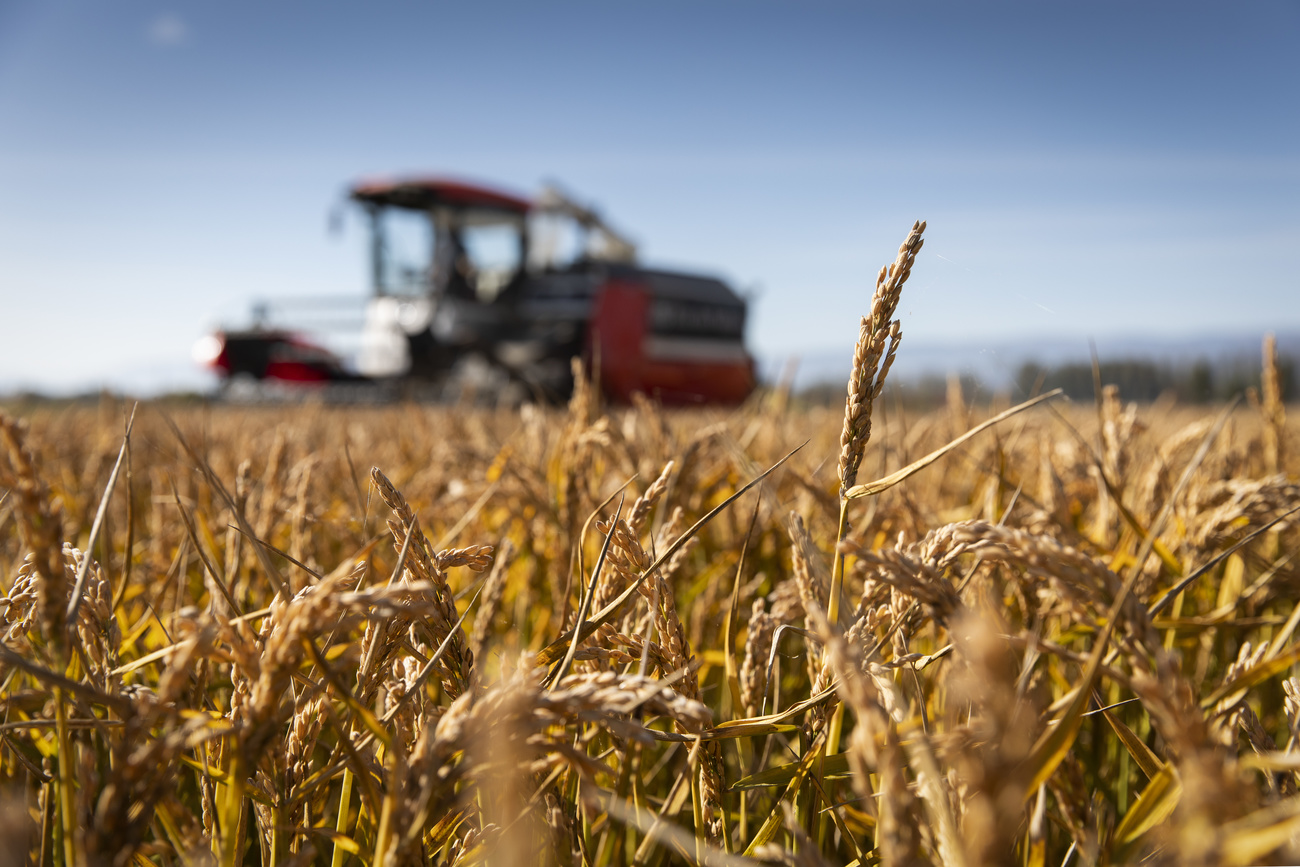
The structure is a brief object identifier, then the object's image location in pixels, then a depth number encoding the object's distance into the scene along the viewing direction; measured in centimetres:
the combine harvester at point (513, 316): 1069
